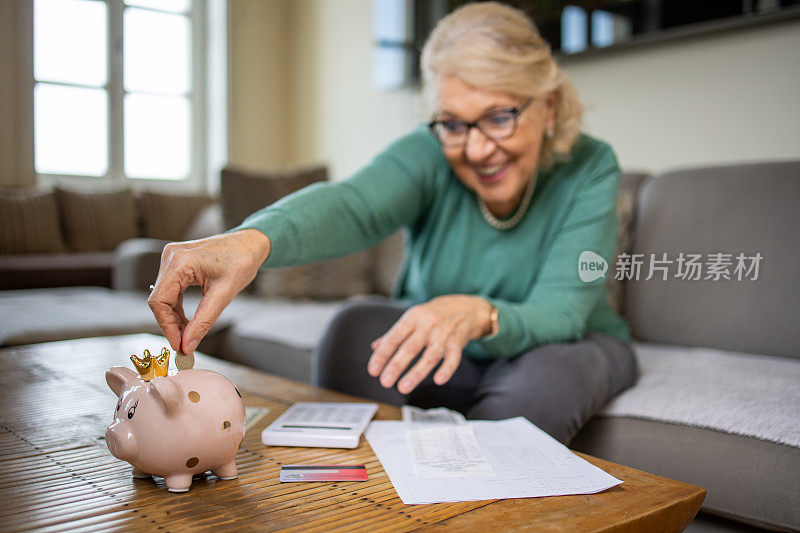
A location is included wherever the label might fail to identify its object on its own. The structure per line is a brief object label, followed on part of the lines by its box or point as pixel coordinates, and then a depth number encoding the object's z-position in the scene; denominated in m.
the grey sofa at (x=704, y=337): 0.82
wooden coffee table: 0.49
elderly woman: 0.85
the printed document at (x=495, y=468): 0.55
